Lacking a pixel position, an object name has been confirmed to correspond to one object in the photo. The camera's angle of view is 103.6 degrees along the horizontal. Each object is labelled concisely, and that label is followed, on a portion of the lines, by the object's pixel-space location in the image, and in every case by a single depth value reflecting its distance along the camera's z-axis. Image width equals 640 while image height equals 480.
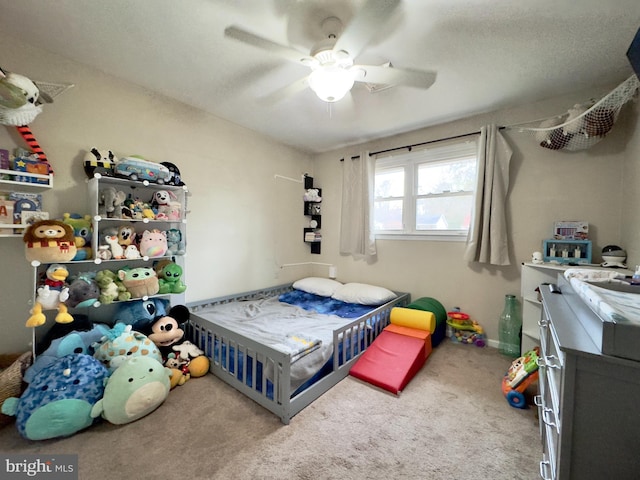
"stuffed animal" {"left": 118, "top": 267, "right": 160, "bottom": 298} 1.89
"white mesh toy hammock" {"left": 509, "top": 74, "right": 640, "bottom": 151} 1.68
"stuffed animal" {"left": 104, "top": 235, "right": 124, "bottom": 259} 1.85
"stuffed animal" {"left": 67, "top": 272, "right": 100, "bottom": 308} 1.67
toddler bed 1.62
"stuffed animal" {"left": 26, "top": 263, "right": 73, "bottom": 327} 1.56
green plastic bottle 2.36
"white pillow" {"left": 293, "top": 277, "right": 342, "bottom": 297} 3.17
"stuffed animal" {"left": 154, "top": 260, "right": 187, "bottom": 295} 2.08
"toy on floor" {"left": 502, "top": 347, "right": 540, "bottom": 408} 1.64
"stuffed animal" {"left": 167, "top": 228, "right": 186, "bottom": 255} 2.19
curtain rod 2.60
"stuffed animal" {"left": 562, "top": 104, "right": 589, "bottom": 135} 1.86
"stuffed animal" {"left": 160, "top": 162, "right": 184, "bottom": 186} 2.15
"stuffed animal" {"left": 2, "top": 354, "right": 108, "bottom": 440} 1.30
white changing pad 0.67
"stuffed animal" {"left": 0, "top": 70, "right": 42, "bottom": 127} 1.42
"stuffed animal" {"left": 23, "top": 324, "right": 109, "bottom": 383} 1.53
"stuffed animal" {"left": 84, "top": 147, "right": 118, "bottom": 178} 1.82
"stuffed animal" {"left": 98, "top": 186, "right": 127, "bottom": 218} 1.87
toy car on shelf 1.87
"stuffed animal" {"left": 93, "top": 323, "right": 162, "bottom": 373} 1.64
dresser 0.67
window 2.71
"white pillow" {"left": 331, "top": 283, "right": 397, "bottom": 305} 2.79
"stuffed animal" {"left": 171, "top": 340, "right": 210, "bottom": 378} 1.95
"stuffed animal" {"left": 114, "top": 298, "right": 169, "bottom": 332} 1.96
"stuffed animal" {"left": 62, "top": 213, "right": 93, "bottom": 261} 1.74
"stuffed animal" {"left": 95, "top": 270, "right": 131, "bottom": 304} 1.78
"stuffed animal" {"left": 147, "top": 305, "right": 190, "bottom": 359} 1.96
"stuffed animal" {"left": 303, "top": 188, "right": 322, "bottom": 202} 3.63
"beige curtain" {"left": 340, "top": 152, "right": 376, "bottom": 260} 3.18
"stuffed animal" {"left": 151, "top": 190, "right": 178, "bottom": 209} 2.13
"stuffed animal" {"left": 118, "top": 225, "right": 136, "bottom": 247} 1.95
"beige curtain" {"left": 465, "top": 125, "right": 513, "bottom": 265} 2.38
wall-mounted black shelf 3.74
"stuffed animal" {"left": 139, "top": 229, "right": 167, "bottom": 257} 2.01
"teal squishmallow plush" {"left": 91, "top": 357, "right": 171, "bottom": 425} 1.43
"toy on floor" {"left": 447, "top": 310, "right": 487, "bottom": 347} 2.58
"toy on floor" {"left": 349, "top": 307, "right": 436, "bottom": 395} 1.89
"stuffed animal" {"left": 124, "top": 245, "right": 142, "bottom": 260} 1.90
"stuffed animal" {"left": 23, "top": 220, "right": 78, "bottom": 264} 1.51
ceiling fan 1.16
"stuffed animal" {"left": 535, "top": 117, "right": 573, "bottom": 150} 2.03
